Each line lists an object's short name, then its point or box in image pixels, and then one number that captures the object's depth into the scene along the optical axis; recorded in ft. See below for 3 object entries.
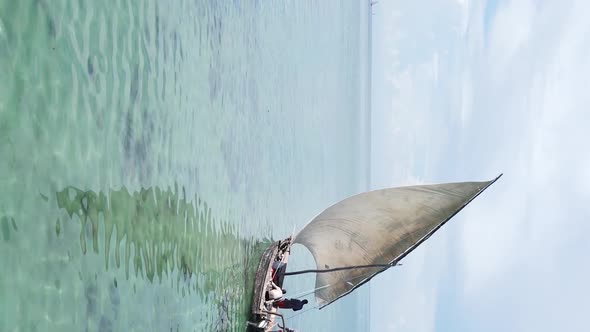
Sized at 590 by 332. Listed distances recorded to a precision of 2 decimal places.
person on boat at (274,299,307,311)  48.32
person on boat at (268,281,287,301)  49.21
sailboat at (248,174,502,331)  46.52
